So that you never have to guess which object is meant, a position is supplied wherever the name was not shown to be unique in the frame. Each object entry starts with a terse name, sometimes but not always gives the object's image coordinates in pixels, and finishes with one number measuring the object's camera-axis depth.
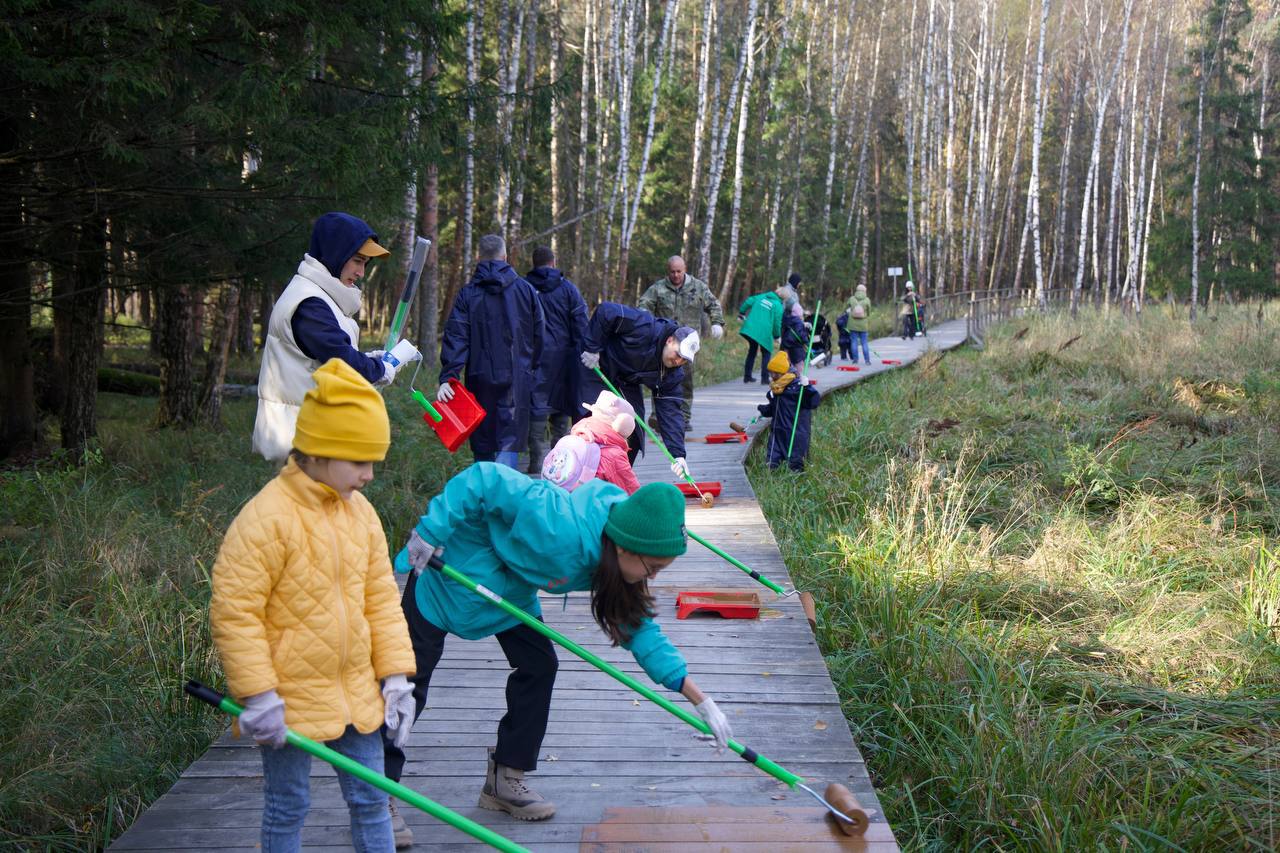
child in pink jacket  5.88
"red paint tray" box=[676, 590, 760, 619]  5.91
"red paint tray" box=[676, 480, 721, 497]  8.87
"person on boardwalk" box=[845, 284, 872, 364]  21.36
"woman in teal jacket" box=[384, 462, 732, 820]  3.27
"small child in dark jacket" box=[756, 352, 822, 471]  9.98
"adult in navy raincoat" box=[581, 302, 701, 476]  8.14
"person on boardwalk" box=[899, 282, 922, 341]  27.75
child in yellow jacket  2.61
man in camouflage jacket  12.39
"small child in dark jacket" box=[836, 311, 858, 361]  21.73
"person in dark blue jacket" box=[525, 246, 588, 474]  8.16
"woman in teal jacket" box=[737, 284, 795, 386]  15.10
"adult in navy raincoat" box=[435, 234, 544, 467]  7.00
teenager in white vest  4.39
